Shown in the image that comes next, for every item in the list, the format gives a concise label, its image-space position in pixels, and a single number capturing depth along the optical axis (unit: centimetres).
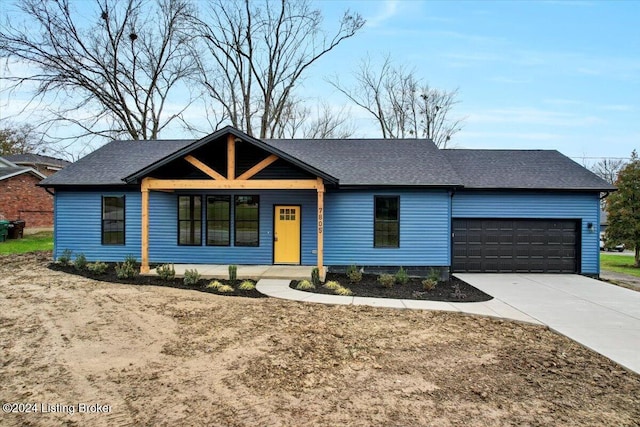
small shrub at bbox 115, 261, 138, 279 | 997
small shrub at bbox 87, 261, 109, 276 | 1052
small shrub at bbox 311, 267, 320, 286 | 926
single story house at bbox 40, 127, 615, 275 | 1136
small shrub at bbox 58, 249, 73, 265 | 1177
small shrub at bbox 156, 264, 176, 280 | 978
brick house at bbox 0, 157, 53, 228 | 2256
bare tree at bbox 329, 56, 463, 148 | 2856
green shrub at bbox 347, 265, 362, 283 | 995
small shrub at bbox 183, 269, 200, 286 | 935
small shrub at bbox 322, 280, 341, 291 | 907
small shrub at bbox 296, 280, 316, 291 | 890
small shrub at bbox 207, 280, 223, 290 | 895
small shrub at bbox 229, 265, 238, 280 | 968
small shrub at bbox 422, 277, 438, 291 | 914
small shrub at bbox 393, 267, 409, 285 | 988
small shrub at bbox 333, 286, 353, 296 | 858
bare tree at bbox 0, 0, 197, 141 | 1977
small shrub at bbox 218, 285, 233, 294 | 860
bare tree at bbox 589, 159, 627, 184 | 4961
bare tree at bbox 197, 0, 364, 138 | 2464
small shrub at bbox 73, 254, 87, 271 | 1121
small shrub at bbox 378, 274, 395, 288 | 939
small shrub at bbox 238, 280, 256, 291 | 879
